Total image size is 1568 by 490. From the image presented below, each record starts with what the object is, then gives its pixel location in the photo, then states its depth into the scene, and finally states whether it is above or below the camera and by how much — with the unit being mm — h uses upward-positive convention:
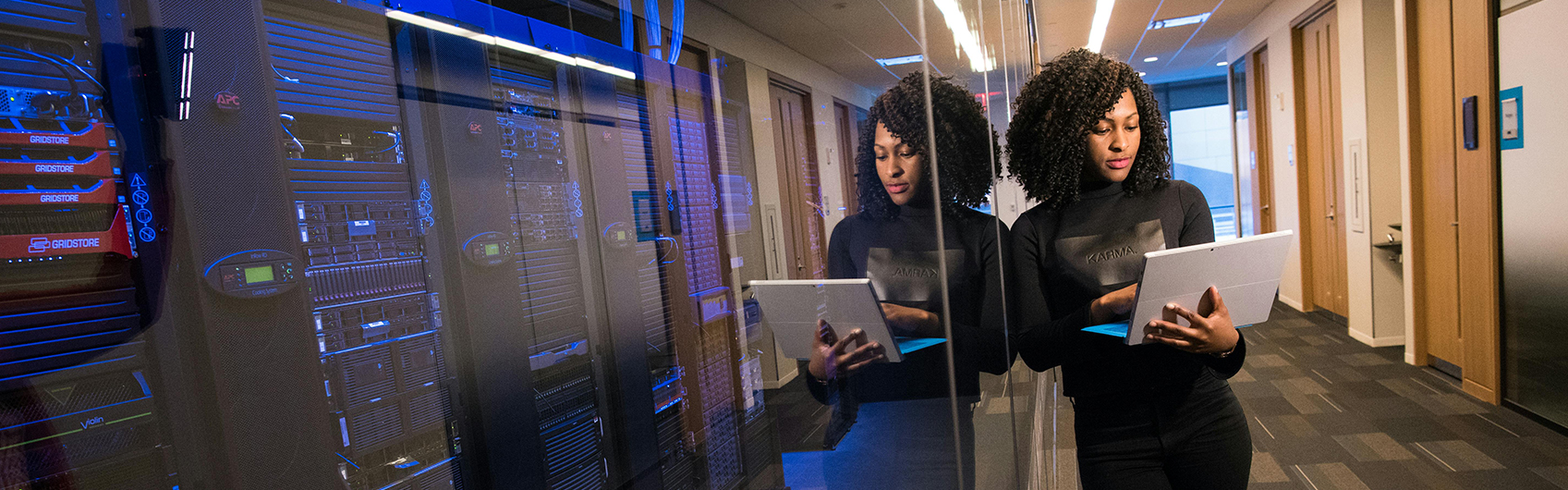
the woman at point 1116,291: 1126 -187
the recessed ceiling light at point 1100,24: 4745 +1150
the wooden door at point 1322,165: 4324 -89
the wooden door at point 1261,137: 5707 +180
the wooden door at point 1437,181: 2840 -171
